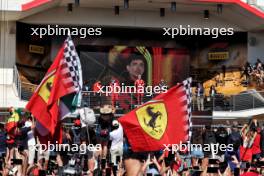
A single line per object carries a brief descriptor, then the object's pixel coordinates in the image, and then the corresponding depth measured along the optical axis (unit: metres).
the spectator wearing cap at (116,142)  21.34
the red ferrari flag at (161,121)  17.69
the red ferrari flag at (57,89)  17.84
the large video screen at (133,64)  37.50
